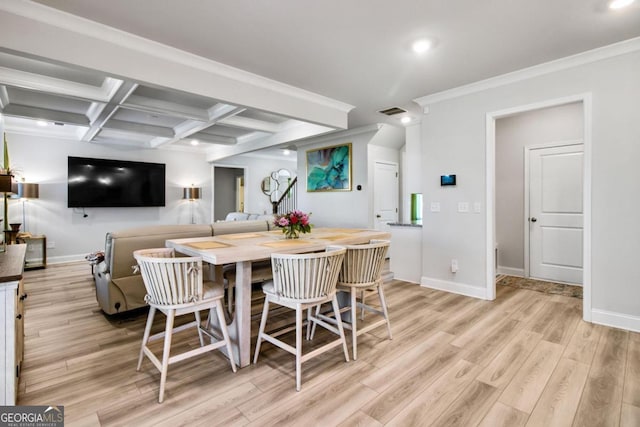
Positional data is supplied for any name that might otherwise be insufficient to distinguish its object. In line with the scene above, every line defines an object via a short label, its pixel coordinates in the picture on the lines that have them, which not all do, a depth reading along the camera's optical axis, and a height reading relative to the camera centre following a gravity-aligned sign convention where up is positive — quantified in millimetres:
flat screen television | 6020 +577
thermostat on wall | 3877 +387
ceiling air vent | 4557 +1498
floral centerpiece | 2734 -121
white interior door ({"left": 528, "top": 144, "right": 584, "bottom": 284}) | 4152 -47
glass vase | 2791 -205
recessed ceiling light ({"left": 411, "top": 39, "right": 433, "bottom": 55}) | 2672 +1461
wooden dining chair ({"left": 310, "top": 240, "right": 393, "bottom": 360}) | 2342 -472
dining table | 2039 -288
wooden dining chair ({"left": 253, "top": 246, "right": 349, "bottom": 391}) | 1969 -483
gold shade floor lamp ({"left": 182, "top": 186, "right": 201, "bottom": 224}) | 7445 +424
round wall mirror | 8852 +756
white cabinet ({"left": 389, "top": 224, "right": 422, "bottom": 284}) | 4359 -616
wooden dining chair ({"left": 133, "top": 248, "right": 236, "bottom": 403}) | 1855 -529
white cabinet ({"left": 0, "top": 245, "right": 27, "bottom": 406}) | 1487 -595
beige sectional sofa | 2926 -533
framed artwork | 5805 +823
